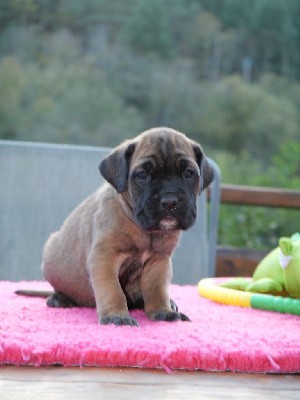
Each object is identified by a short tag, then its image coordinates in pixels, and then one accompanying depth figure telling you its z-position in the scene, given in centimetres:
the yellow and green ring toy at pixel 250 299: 237
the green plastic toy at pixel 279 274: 251
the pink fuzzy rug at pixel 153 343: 157
